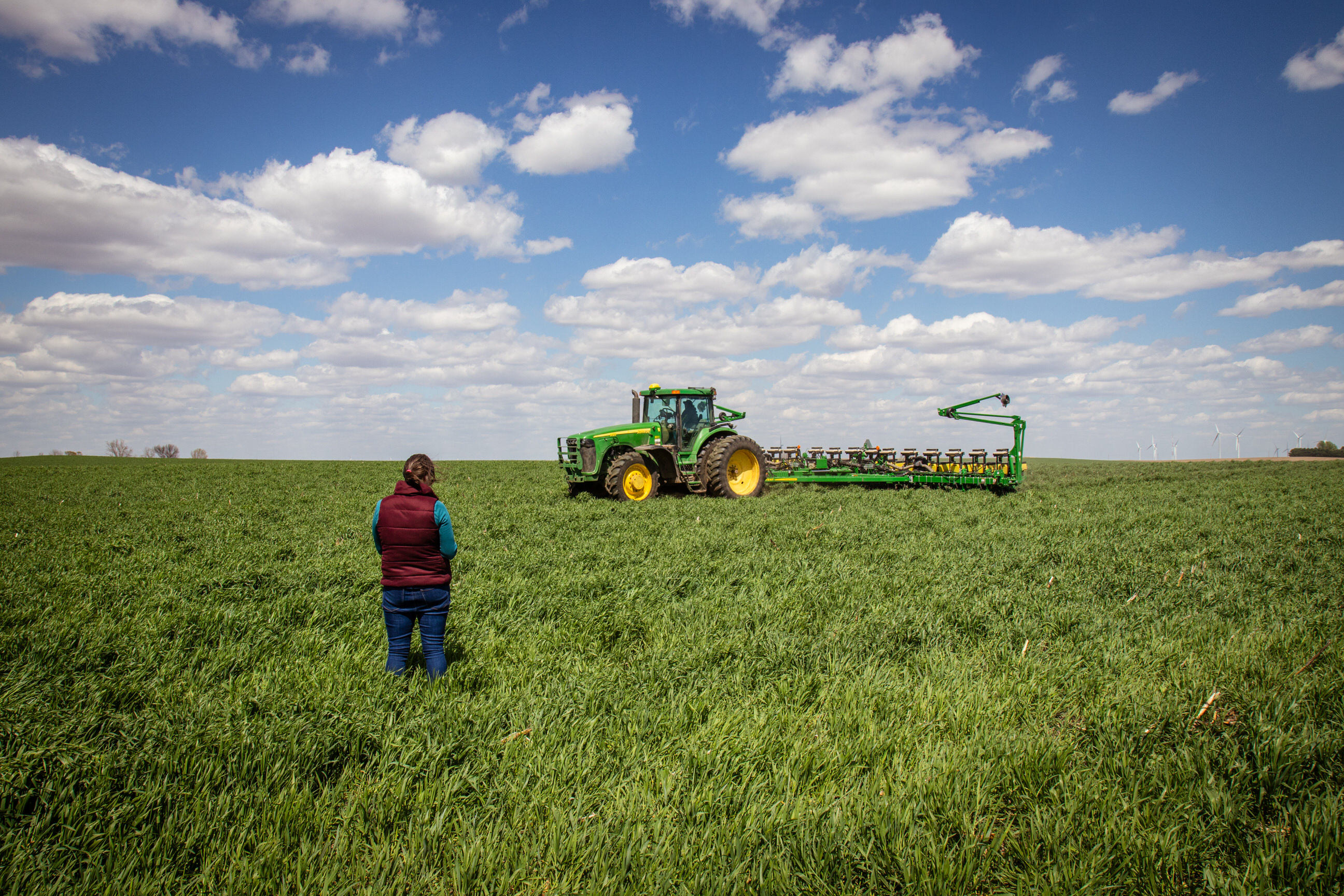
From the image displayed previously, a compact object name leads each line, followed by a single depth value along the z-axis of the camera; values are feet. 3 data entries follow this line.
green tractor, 45.52
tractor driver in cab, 50.08
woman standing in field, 14.11
